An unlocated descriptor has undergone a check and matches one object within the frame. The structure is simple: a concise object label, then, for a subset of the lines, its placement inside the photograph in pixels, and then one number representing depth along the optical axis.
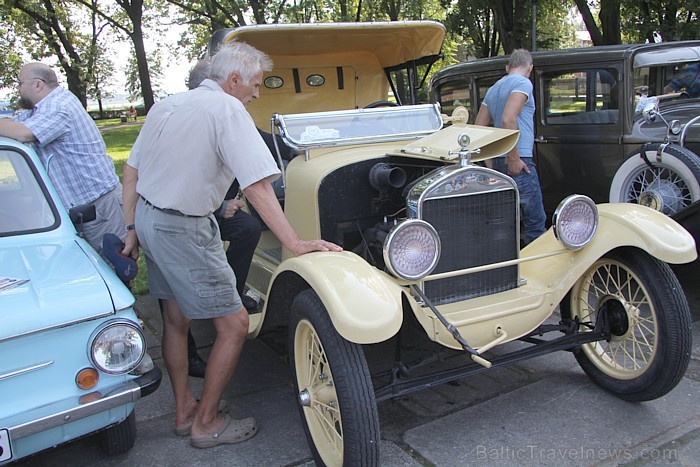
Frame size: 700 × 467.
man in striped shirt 3.65
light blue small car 2.30
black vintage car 4.64
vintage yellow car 2.53
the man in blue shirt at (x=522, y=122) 4.72
